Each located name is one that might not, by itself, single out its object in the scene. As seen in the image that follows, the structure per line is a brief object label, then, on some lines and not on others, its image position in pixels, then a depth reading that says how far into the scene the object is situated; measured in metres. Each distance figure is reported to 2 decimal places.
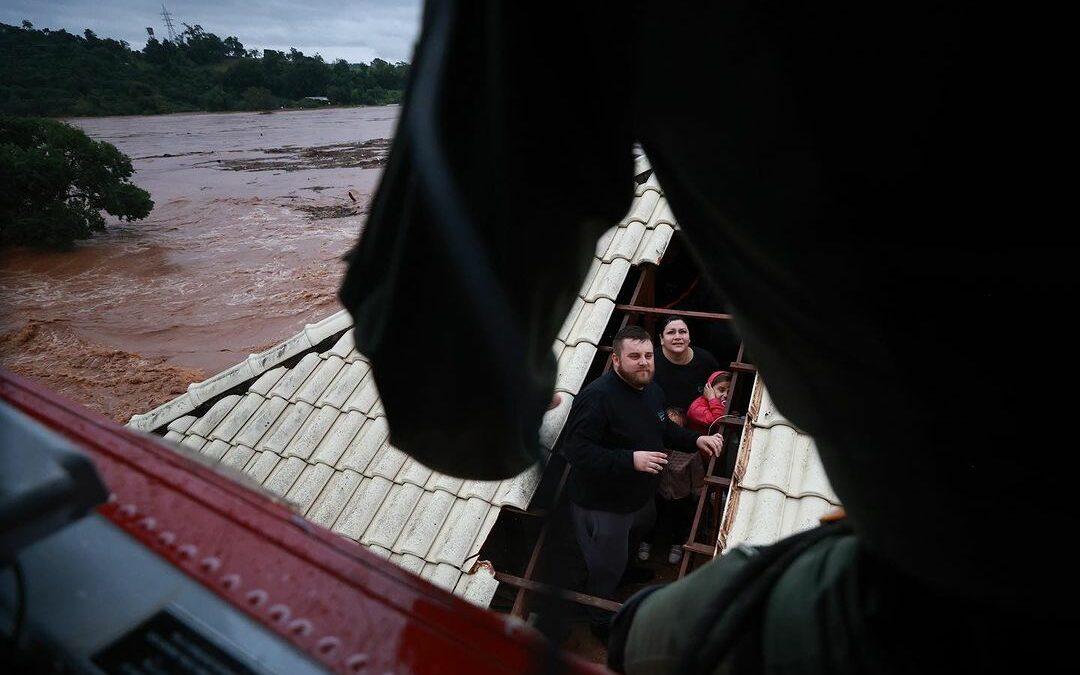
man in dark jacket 3.37
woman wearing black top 4.16
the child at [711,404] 3.97
